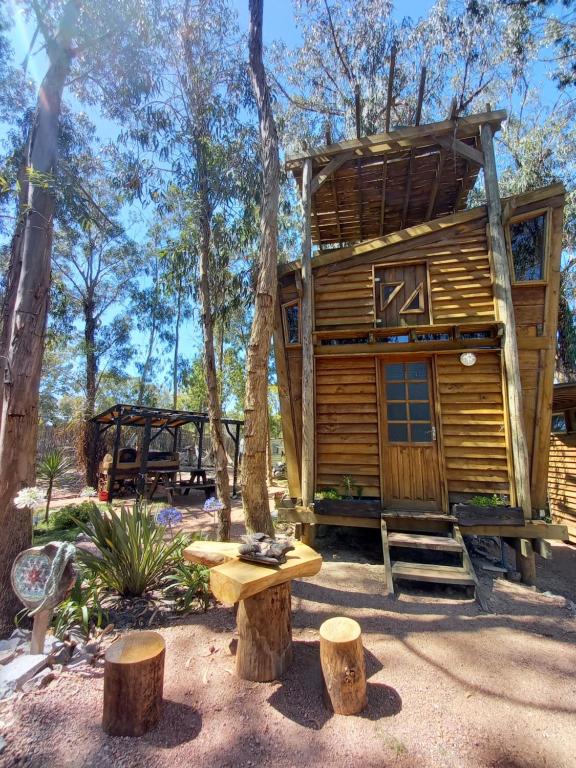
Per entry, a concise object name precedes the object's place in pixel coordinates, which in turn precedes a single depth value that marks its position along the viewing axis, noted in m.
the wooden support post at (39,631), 2.69
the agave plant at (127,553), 3.67
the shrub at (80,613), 3.06
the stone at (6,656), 2.71
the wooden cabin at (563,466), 8.38
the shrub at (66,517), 7.79
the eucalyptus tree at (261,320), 4.13
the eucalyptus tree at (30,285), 3.44
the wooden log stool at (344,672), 2.36
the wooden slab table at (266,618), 2.59
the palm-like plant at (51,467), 8.29
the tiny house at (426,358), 5.45
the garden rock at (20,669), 2.45
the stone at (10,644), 2.92
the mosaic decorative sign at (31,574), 2.66
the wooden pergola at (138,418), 9.98
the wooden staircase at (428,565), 4.32
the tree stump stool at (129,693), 2.13
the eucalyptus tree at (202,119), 6.99
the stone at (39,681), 2.46
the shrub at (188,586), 3.63
